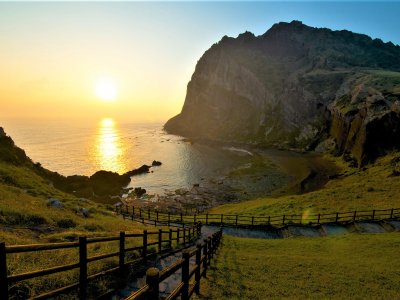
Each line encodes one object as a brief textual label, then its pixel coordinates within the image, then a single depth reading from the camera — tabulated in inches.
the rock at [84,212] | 935.7
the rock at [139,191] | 2620.6
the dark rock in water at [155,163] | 3976.4
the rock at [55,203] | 871.7
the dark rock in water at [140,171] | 3420.8
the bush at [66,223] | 652.7
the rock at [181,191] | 2570.4
